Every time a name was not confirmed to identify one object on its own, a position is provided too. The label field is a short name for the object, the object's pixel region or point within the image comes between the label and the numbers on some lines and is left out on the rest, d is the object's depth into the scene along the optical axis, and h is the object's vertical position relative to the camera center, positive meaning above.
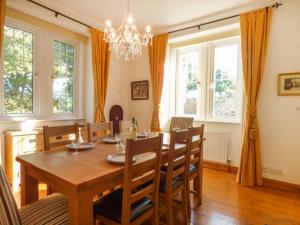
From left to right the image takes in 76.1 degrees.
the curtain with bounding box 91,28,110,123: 3.63 +0.75
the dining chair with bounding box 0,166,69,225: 0.95 -0.69
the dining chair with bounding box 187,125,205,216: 1.95 -0.62
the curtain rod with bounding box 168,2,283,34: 2.76 +1.51
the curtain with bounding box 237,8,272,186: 2.84 +0.45
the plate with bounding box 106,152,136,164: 1.40 -0.39
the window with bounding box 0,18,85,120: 2.86 +0.56
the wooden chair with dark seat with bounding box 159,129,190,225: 1.60 -0.58
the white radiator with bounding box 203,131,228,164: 3.43 -0.71
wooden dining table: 1.09 -0.42
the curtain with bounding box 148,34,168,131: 3.95 +0.83
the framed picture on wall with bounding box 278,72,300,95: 2.67 +0.35
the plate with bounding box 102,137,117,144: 2.15 -0.37
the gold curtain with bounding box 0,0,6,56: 2.44 +1.15
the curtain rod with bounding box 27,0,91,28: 2.83 +1.53
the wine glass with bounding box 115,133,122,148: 2.08 -0.33
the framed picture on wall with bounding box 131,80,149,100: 4.32 +0.41
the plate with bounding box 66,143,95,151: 1.79 -0.37
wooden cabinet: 2.56 -0.57
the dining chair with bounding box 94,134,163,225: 1.20 -0.59
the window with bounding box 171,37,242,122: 3.52 +0.55
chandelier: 2.36 +0.87
